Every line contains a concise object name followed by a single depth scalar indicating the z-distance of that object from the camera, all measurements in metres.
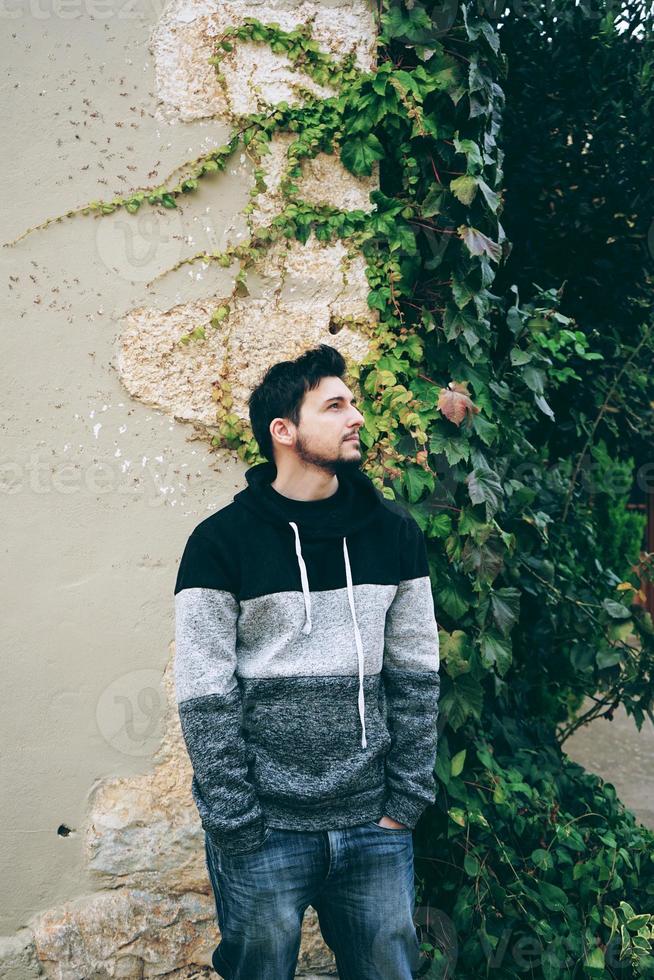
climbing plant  2.42
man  1.76
